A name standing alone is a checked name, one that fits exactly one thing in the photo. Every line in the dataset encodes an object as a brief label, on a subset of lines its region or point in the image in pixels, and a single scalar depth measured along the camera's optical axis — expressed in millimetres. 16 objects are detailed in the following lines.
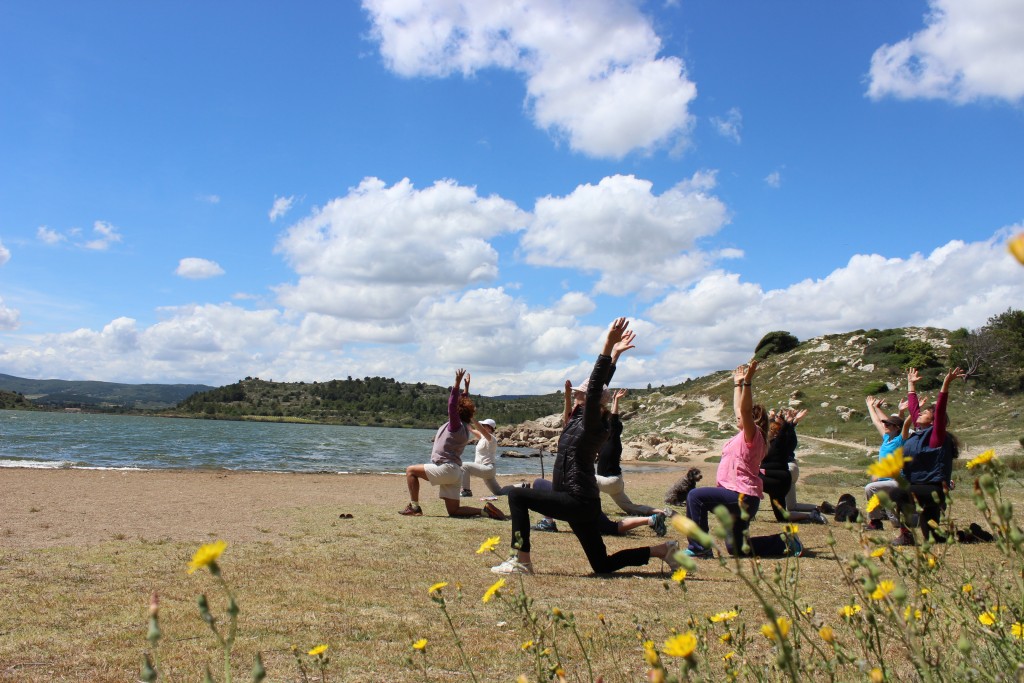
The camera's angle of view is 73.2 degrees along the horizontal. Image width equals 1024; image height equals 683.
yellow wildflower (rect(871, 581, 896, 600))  1530
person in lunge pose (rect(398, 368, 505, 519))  10055
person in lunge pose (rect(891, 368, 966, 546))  7117
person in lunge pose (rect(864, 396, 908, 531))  7684
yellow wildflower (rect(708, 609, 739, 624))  2383
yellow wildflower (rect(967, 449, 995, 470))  2146
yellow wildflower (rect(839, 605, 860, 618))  2184
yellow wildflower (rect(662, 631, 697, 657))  1225
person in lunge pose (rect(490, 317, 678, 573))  5732
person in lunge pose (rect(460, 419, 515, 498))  11094
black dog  11527
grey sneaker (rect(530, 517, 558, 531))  9281
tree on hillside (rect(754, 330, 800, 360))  74625
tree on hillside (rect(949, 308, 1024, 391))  39219
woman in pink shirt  6282
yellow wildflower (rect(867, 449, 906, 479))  1598
